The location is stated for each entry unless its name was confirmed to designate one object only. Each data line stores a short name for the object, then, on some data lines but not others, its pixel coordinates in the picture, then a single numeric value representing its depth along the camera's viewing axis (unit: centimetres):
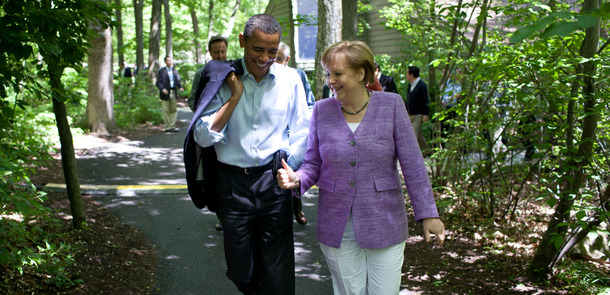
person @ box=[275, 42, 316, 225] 661
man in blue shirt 337
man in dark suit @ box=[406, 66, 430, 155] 1057
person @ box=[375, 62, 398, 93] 913
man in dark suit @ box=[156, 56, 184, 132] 1507
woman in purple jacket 300
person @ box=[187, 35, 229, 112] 614
